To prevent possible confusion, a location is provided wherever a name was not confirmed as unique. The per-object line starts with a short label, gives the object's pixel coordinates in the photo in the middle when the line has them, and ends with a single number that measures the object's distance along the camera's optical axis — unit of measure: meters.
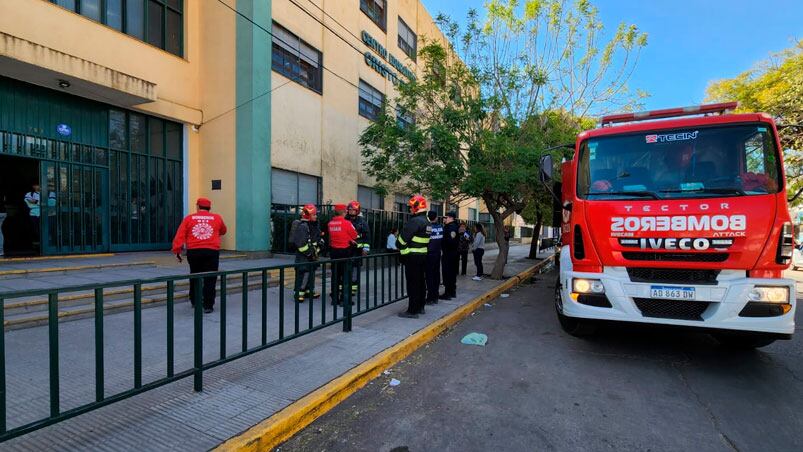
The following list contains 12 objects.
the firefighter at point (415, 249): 6.29
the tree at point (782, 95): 12.40
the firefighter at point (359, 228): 7.83
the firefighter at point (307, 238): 7.39
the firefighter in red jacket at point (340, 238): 7.27
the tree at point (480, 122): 10.13
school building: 8.49
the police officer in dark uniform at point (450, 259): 8.48
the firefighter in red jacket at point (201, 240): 6.28
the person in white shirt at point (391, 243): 12.97
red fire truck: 4.11
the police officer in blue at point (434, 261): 7.14
